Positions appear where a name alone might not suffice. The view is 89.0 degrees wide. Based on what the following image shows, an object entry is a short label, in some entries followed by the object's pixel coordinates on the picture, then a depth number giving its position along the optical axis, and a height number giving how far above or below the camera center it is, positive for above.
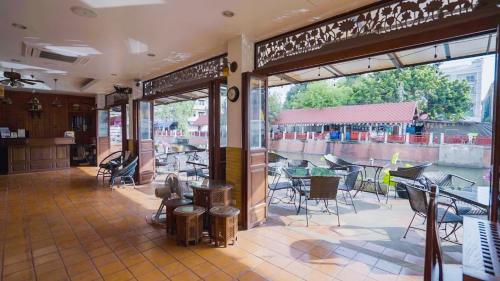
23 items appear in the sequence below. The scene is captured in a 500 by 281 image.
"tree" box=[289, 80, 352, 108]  16.82 +2.51
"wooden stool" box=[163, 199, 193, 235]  3.12 -1.01
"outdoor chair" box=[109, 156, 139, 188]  5.43 -0.84
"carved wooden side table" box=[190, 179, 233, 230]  3.14 -0.79
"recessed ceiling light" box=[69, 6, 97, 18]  2.57 +1.26
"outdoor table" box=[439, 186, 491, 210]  2.12 -0.61
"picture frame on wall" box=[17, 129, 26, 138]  7.88 -0.02
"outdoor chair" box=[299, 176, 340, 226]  3.44 -0.76
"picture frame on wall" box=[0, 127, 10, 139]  7.43 +0.00
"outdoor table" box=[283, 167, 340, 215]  3.78 -0.64
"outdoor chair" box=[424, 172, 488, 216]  2.82 -0.76
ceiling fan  4.87 +1.06
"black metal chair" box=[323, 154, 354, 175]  4.98 -0.64
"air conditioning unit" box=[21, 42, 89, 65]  3.89 +1.29
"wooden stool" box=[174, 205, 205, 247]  2.82 -1.03
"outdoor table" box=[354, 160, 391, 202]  4.72 -0.88
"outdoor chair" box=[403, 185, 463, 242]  2.67 -0.85
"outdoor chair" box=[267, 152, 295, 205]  4.13 -0.73
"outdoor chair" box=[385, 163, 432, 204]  4.36 -0.72
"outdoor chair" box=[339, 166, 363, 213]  4.12 -0.80
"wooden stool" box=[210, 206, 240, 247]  2.81 -1.04
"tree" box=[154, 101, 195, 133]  21.91 +1.77
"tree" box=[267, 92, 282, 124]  20.19 +2.49
